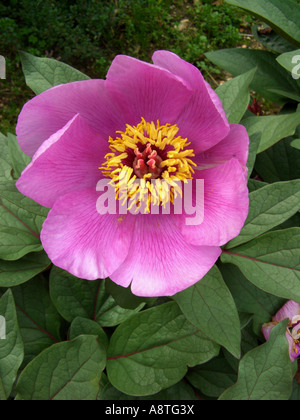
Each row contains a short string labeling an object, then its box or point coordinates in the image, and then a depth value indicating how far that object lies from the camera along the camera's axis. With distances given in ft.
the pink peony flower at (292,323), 1.32
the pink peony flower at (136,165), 1.21
